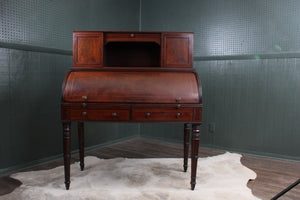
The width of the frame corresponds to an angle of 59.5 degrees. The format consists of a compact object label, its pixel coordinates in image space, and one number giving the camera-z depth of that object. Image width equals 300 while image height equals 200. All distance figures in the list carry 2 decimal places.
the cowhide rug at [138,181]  2.28
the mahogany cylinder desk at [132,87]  2.34
